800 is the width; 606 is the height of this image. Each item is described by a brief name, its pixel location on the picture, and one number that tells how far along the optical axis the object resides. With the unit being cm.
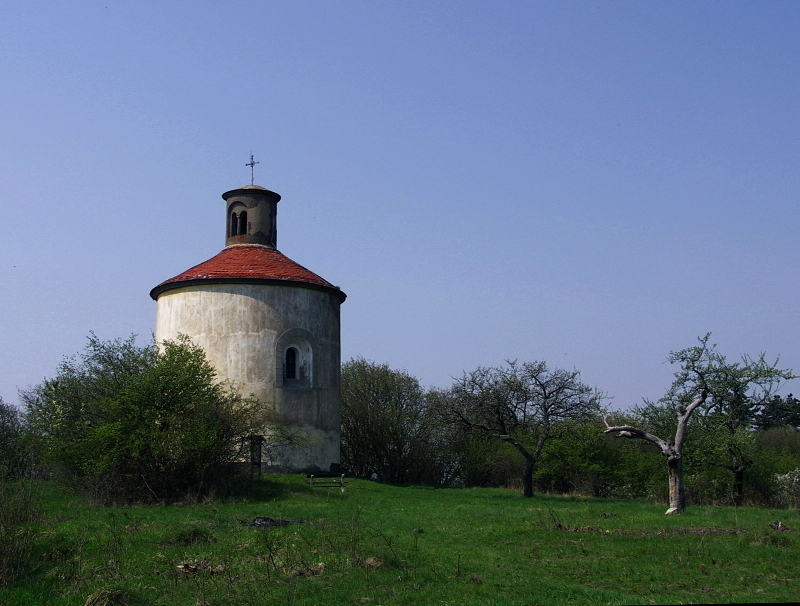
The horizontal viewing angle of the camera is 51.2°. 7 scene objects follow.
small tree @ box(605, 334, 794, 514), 2791
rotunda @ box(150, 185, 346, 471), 3241
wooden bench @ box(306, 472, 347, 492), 3016
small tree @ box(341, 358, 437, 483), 4566
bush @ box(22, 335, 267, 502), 2391
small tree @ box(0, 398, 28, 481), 2322
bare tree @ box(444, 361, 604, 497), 3056
